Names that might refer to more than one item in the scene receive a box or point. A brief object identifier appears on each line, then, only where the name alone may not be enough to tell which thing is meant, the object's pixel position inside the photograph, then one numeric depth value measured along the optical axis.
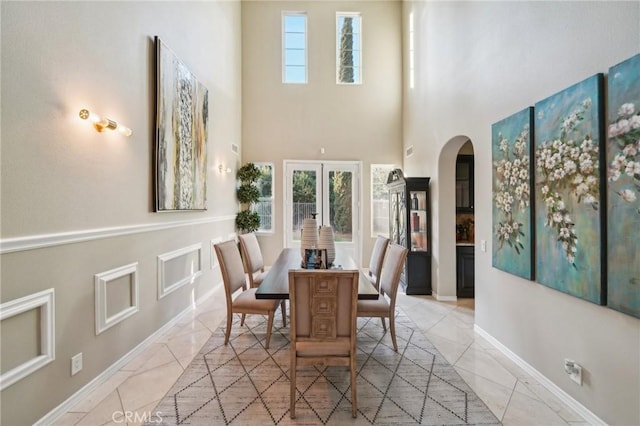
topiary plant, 5.95
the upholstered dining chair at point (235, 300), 2.85
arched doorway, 4.38
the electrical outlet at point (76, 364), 2.06
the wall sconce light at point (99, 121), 2.11
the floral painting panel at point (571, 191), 1.83
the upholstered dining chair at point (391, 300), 2.75
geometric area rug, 1.97
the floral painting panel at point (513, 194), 2.47
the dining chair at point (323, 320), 1.91
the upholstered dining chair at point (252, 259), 3.56
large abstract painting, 3.11
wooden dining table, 2.17
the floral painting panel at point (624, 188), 1.60
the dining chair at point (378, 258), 3.36
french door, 6.50
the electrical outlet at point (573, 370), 2.00
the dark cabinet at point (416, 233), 4.66
